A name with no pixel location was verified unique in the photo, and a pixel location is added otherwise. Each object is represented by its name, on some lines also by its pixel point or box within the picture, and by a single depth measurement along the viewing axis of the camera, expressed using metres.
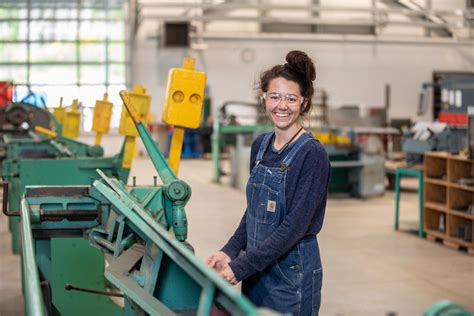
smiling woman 2.61
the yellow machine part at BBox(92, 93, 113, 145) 6.82
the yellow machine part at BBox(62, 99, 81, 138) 9.08
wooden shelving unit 7.68
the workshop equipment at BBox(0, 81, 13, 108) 11.24
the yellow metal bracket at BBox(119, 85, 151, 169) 5.12
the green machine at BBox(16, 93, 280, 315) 2.21
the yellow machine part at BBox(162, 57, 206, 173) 3.49
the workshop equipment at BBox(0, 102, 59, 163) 9.22
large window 20.08
